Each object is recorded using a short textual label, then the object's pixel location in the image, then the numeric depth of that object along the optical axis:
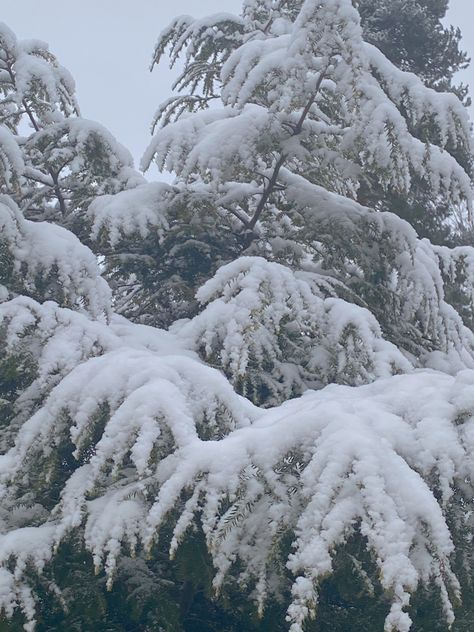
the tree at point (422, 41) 11.31
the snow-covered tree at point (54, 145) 3.59
